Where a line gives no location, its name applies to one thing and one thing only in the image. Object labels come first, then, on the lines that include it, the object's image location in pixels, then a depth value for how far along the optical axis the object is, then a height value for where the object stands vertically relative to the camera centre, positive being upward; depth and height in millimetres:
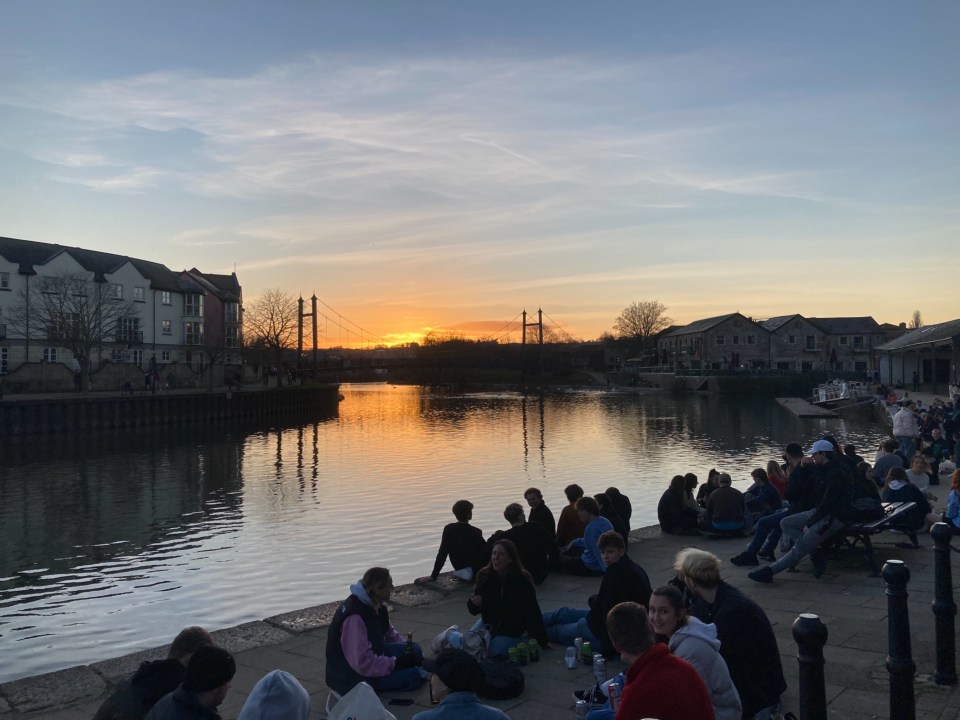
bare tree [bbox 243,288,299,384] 87762 +4901
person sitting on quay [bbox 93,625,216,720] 3990 -1755
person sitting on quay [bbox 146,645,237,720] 3658 -1612
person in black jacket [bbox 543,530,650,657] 6293 -1912
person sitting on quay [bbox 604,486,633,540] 11320 -2190
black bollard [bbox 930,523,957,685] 5711 -1909
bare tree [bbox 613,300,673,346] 137125 +7749
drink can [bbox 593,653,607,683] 6137 -2530
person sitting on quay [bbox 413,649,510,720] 3795 -1667
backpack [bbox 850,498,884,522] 9328 -1901
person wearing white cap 9016 -1828
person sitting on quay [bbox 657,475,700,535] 12711 -2595
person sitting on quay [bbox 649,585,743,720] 4367 -1662
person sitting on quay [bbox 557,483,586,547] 11273 -2441
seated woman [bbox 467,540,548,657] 6832 -2220
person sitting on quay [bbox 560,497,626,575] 8945 -2514
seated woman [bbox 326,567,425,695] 5859 -2181
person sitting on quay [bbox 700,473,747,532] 12266 -2453
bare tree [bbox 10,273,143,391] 53406 +4325
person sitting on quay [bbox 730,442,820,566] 9398 -1870
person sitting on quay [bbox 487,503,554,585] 9117 -2181
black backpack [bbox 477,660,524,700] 5984 -2573
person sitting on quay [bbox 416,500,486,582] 9719 -2365
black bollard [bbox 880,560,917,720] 4617 -1825
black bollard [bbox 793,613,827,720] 3850 -1596
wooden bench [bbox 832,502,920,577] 9281 -2175
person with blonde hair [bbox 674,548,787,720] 4930 -1944
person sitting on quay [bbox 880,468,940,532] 10594 -1963
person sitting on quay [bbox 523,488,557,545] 10375 -2134
